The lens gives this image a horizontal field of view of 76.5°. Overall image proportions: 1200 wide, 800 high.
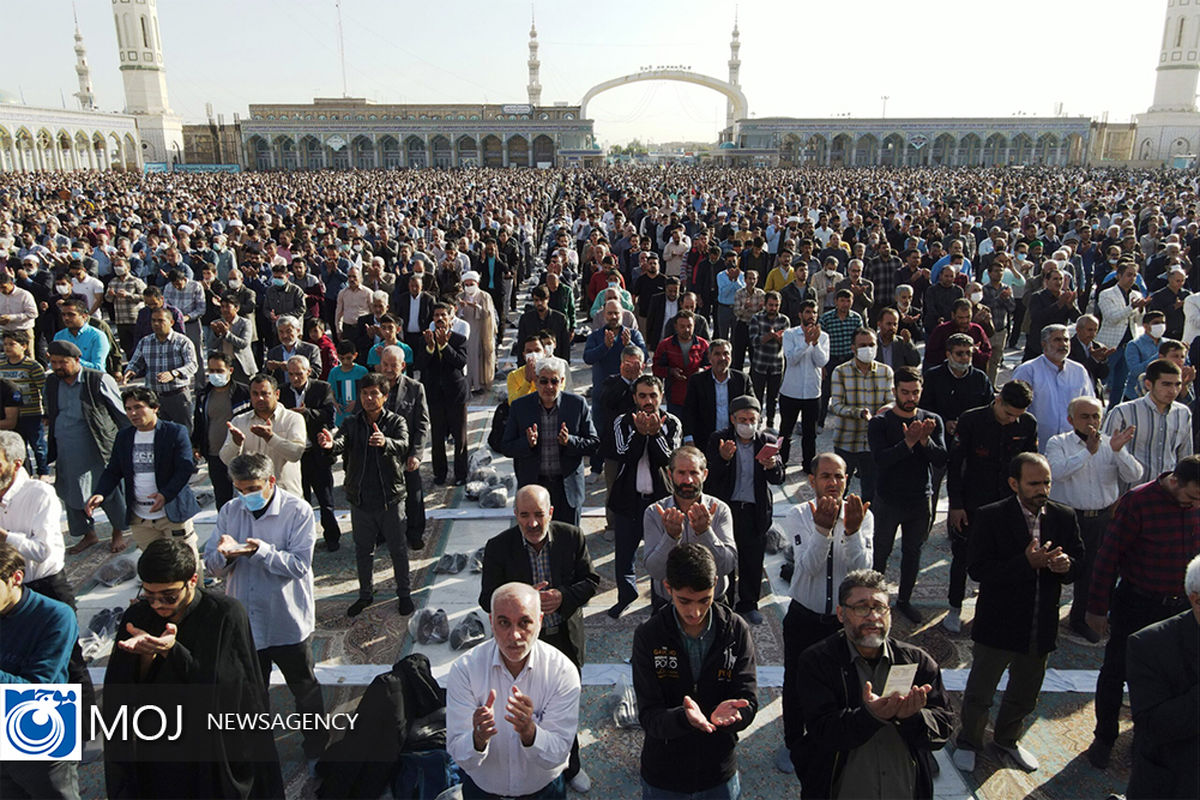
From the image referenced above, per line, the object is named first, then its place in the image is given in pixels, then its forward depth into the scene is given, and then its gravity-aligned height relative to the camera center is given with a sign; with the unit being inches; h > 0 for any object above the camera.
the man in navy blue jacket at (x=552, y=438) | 196.5 -59.7
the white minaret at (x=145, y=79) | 2952.8 +476.9
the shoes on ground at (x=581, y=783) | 135.7 -100.7
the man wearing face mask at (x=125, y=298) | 365.7 -43.0
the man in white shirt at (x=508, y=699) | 108.5 -70.1
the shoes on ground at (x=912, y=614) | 187.9 -100.0
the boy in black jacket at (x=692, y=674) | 109.3 -66.4
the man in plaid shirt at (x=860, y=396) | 219.0 -55.8
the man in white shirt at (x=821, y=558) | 139.0 -64.4
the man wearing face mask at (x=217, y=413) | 222.7 -59.1
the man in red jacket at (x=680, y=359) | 254.1 -51.5
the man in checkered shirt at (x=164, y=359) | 256.1 -50.5
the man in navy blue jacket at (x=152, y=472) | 183.3 -62.6
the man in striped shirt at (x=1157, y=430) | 181.8 -54.6
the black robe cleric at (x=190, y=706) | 103.7 -67.7
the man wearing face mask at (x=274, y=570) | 137.9 -64.7
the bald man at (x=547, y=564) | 141.9 -66.8
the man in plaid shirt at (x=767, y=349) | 286.5 -56.0
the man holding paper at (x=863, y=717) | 101.0 -67.2
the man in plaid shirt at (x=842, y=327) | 287.3 -47.0
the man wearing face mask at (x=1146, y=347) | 255.1 -49.5
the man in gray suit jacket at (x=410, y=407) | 218.7 -57.0
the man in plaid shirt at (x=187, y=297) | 346.6 -40.6
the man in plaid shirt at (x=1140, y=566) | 139.9 -67.8
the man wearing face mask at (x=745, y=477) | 178.5 -63.3
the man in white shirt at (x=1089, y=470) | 173.2 -61.1
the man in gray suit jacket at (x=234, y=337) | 273.3 -47.1
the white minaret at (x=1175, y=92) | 2667.3 +354.4
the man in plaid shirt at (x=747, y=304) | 350.6 -46.7
